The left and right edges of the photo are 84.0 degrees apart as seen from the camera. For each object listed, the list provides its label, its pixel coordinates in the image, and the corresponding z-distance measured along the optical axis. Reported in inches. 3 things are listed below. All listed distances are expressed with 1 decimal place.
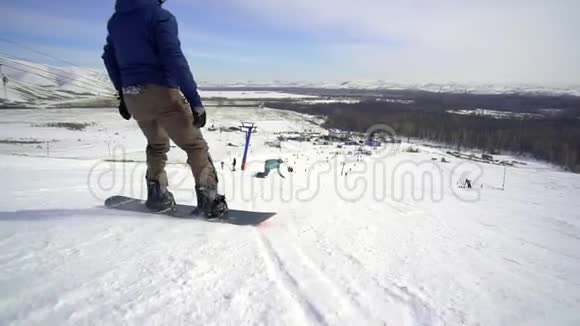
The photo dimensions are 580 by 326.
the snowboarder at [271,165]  405.1
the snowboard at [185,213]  110.7
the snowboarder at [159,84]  94.3
